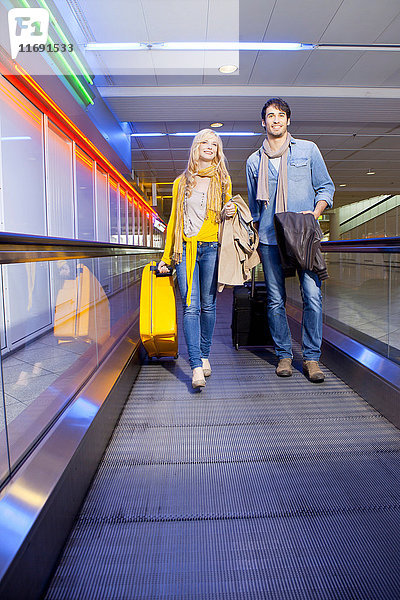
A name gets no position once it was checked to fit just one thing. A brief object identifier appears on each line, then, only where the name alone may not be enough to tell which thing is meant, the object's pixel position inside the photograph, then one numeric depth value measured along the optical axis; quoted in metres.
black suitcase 3.76
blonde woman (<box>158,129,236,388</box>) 2.74
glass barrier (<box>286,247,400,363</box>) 2.66
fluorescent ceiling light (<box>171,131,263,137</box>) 10.29
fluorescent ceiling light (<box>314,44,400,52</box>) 6.15
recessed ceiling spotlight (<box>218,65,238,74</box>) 6.70
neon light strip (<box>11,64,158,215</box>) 4.58
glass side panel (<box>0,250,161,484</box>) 1.29
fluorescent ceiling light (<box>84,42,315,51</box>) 6.07
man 2.90
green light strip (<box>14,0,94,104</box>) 5.37
